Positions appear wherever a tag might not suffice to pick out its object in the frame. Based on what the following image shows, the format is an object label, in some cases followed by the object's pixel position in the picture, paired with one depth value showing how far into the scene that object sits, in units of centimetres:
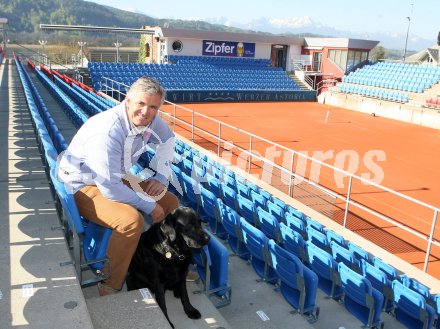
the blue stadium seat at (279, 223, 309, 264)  474
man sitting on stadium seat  288
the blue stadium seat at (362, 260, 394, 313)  430
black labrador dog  288
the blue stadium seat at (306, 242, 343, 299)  425
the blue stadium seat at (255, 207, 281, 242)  510
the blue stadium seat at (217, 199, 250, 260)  477
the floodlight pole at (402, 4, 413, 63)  4168
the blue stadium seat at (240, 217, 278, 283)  422
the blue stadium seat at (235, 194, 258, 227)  556
